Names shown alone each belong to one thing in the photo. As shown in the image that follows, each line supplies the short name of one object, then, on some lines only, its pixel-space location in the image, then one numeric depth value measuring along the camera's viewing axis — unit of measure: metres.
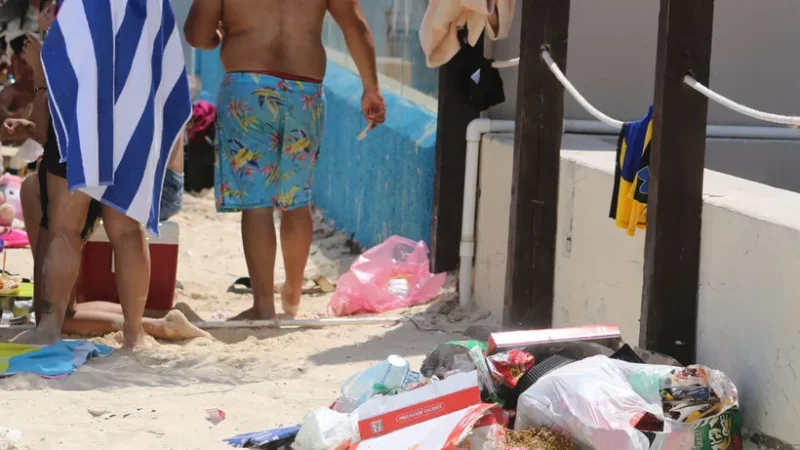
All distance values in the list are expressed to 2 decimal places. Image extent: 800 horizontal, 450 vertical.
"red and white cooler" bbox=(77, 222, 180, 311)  10.58
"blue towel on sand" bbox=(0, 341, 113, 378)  8.22
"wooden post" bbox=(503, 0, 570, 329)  8.88
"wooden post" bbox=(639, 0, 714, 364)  6.88
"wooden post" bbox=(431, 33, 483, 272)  11.10
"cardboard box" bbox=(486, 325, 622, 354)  7.19
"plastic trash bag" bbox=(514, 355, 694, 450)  6.24
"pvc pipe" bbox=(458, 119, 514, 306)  10.80
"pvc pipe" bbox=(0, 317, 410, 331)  10.18
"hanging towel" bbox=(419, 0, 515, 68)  10.30
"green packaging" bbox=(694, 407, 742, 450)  6.33
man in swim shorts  10.24
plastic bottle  7.03
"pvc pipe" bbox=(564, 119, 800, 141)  10.38
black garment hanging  10.70
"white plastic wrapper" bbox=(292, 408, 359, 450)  6.69
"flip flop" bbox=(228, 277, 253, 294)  12.60
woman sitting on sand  9.59
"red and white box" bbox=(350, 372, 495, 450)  6.48
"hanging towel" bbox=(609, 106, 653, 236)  7.57
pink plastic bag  11.25
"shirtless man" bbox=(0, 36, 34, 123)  9.70
